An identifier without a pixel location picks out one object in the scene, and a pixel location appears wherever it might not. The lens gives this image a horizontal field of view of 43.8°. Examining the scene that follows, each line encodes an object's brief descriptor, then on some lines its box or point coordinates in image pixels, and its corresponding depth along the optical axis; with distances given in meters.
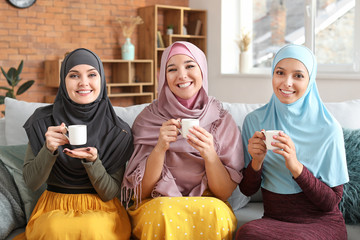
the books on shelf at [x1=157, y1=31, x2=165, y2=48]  5.88
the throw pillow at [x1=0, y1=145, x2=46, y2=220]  2.05
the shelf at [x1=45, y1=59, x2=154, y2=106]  5.64
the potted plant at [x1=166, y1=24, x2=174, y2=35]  5.92
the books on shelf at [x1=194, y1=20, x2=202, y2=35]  6.03
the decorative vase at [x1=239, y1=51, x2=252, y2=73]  5.52
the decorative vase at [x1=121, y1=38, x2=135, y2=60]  5.69
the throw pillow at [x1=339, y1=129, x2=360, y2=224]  2.06
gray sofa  2.00
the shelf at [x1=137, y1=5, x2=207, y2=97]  5.82
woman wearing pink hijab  1.78
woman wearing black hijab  1.80
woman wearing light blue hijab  1.79
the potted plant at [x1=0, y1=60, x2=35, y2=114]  4.23
